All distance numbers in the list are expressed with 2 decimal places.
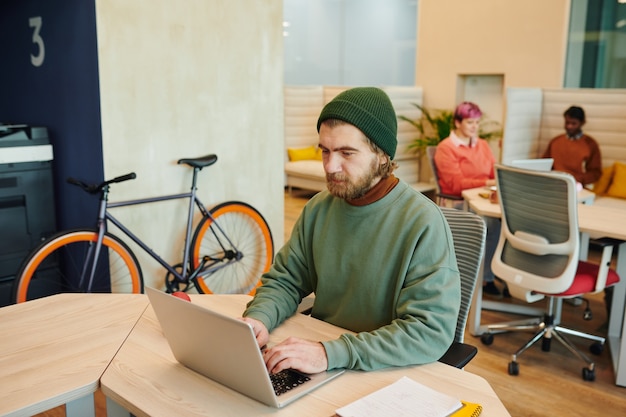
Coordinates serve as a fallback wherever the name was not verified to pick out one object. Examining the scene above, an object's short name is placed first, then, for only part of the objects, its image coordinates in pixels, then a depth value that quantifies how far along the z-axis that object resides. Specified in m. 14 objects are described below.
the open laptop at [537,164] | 3.80
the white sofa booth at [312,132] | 7.68
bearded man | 1.49
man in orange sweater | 5.66
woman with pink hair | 4.64
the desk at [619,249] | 3.17
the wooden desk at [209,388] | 1.31
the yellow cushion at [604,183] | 5.75
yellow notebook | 1.26
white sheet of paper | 1.24
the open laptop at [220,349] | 1.22
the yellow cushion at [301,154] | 8.16
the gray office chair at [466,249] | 1.90
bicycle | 3.10
